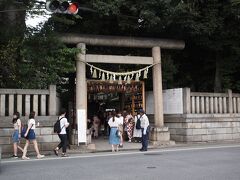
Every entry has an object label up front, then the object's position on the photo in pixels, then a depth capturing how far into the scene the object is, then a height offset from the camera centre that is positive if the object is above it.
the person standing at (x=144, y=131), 15.71 -0.58
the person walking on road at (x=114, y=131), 16.08 -0.58
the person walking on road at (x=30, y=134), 13.78 -0.57
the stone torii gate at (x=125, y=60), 17.20 +2.97
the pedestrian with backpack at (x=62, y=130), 14.17 -0.44
